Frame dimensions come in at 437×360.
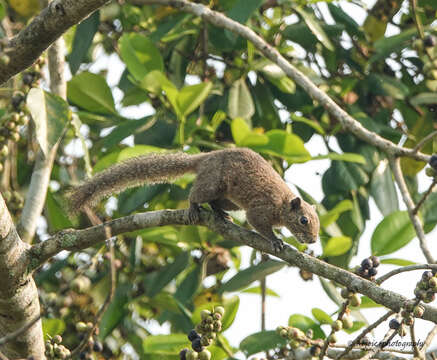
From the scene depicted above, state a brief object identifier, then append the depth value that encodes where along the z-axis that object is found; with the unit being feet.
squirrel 28.96
